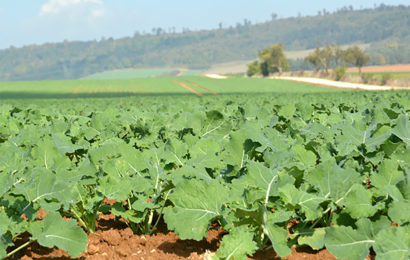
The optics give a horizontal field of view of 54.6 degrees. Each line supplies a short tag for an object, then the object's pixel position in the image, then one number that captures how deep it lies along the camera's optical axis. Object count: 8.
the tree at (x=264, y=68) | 136.55
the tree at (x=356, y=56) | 104.00
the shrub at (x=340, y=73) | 86.94
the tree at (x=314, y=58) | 120.62
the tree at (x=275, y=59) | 131.12
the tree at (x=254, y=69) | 155.38
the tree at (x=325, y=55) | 118.68
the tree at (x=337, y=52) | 115.60
